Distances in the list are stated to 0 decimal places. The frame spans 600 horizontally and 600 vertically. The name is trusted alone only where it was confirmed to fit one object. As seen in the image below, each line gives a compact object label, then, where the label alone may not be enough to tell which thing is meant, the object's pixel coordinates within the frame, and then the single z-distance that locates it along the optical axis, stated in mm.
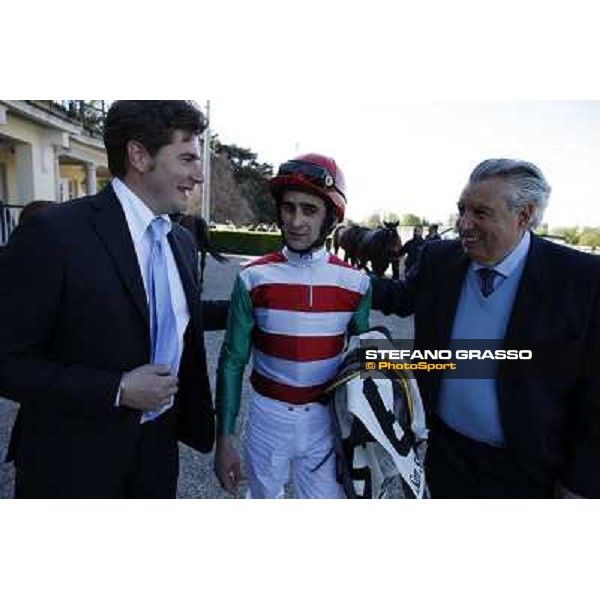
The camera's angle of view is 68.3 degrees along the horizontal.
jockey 1719
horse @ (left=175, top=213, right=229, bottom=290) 6566
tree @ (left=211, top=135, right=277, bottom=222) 40125
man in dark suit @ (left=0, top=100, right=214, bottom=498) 1259
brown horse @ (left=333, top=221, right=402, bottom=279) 9273
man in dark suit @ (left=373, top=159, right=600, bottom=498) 1476
